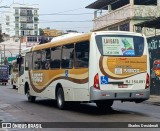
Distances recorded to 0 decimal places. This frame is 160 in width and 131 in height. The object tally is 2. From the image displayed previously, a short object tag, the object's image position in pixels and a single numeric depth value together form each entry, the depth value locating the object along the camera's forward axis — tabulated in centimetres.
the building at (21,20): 13538
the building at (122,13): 3734
